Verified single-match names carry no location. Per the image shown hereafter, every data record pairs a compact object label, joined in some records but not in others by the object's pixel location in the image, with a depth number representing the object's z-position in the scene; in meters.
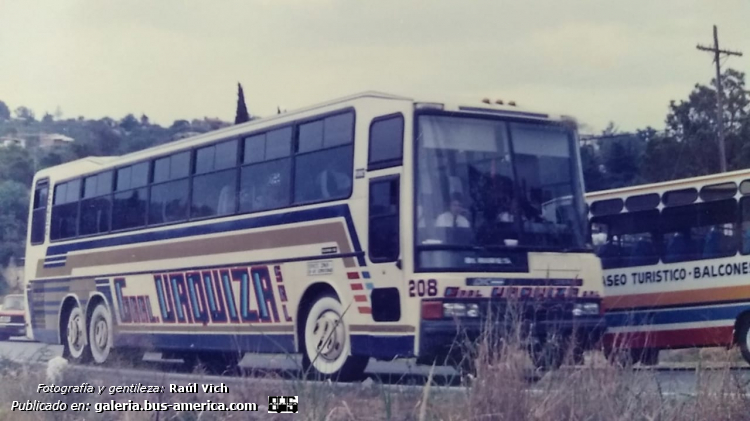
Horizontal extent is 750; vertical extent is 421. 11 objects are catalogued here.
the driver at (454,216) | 9.98
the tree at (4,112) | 12.22
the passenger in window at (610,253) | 14.46
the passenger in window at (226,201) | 12.55
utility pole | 21.52
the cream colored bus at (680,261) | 12.98
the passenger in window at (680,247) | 13.59
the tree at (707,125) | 26.00
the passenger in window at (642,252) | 14.05
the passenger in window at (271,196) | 11.67
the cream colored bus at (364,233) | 9.92
